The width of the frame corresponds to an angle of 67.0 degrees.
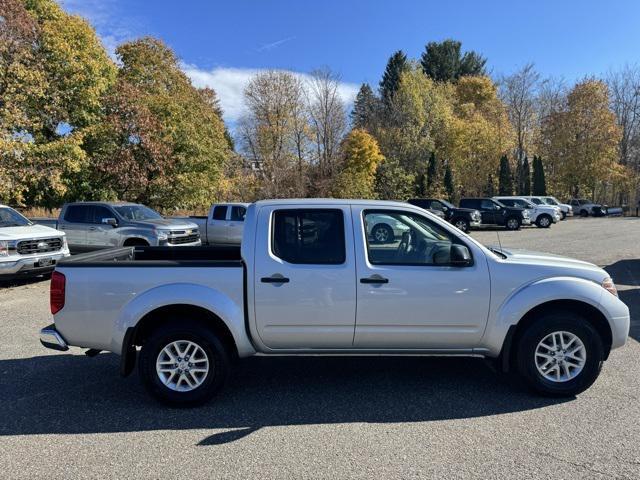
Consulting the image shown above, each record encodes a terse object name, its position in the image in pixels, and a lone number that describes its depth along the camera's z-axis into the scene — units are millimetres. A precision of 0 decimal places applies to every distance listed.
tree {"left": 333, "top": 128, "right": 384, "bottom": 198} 39903
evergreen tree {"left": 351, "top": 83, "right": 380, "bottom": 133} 52469
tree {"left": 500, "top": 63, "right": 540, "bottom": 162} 54094
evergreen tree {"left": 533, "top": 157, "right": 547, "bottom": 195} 49094
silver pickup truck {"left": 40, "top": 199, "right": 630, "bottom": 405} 4266
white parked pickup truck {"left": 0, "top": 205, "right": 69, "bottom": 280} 9766
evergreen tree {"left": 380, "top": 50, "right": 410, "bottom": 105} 58441
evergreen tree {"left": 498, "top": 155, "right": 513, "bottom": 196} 48469
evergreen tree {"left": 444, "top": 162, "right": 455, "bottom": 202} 46500
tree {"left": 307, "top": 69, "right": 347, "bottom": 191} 40719
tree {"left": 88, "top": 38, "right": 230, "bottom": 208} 20766
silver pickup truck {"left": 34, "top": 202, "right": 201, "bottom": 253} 12328
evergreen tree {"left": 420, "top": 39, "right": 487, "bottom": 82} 66312
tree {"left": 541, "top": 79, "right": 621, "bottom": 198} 46594
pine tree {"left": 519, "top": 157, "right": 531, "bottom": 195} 50781
